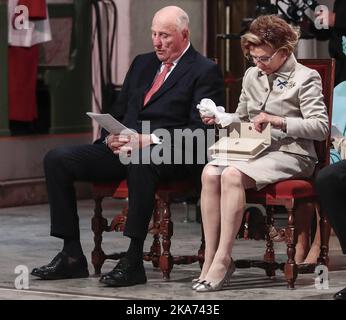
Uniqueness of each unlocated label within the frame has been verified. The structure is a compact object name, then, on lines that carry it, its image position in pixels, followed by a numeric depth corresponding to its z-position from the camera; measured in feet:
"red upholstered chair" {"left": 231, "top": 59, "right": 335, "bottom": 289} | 42.29
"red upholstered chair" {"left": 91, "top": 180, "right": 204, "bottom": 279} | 43.91
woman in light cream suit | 41.98
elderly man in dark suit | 44.14
